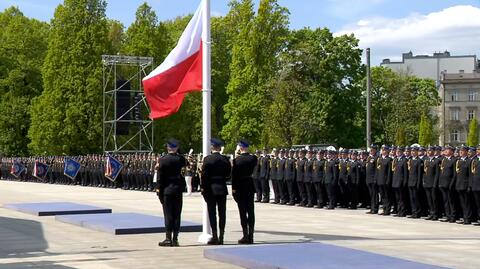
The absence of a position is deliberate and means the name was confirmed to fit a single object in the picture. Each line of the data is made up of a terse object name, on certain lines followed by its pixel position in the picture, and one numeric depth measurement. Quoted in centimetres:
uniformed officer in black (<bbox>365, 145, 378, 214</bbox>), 1992
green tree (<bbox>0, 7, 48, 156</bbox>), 7038
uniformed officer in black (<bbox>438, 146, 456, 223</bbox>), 1736
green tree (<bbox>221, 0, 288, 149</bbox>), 5762
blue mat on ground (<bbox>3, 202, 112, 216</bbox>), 1938
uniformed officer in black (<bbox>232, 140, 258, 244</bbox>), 1273
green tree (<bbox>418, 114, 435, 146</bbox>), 6372
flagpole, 1311
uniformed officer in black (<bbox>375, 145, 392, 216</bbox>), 1933
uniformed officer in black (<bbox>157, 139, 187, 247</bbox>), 1273
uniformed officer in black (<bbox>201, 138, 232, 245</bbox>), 1266
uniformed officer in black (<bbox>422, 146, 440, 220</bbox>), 1781
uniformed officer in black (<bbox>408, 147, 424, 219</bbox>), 1836
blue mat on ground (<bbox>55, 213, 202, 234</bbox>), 1485
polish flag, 1337
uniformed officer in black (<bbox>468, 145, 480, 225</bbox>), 1650
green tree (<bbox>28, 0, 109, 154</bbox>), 6078
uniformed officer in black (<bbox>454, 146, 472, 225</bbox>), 1691
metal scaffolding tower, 4019
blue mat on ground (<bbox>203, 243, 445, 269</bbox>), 952
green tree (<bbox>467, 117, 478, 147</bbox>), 9188
